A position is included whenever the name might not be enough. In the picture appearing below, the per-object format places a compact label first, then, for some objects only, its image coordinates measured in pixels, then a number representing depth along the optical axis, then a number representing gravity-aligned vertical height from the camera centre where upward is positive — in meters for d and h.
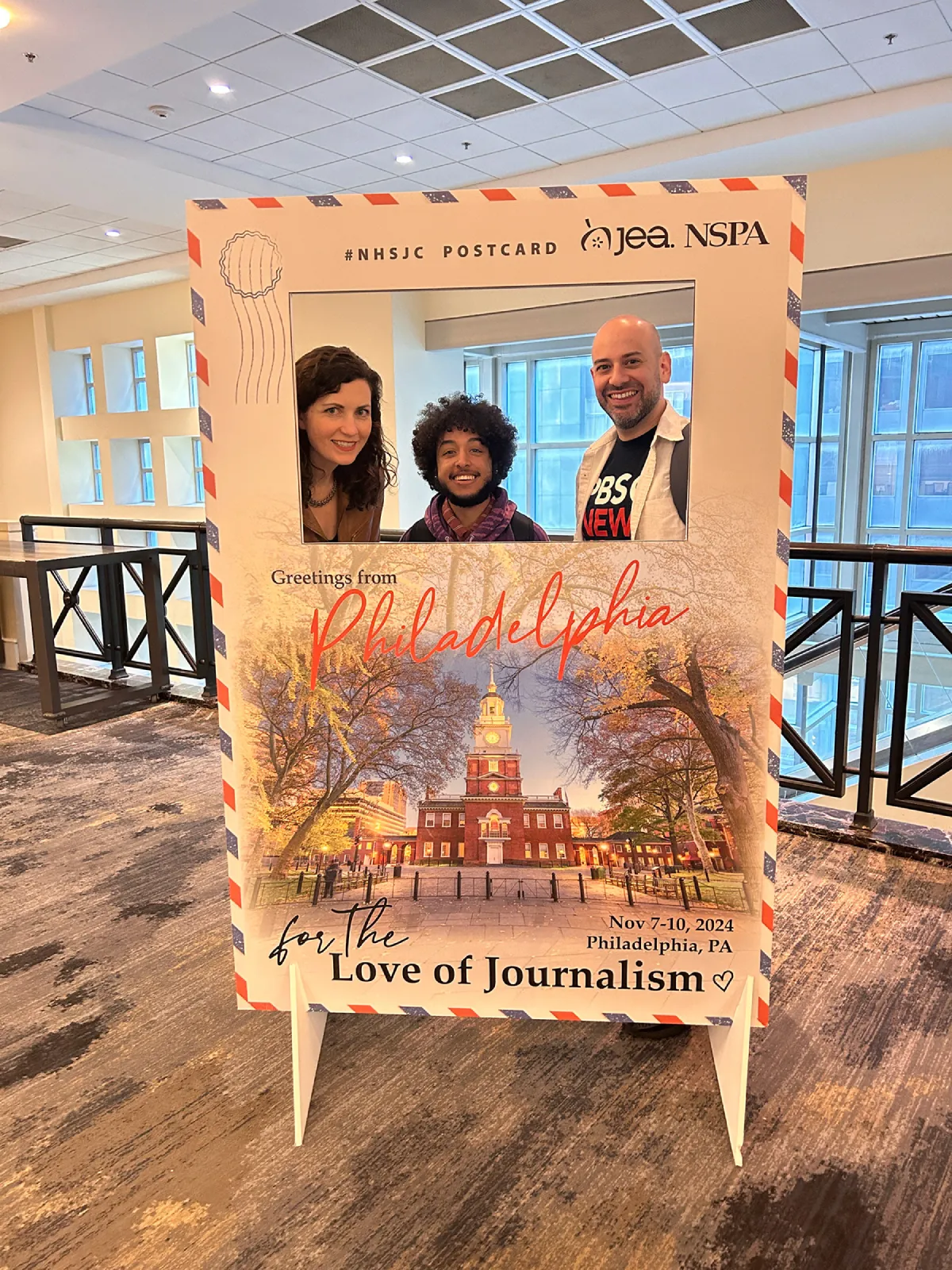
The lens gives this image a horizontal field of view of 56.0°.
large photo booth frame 1.39 +0.29
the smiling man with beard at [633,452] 1.44 +0.04
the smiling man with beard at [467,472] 1.49 +0.01
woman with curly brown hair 1.49 +0.05
